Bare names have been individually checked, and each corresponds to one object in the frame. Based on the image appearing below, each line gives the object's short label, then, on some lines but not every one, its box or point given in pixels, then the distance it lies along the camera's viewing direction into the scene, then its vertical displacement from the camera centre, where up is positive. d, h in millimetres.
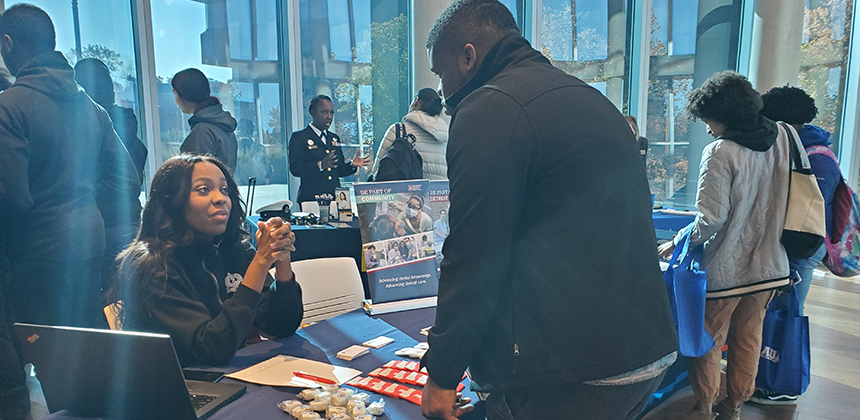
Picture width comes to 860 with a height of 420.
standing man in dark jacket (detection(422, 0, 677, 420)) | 976 -211
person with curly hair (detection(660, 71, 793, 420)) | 2338 -334
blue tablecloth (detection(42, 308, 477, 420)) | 1181 -623
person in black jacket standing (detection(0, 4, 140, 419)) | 1917 -130
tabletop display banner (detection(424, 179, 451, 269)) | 2127 -244
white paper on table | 1325 -601
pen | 1335 -596
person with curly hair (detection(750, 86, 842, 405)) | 2646 +83
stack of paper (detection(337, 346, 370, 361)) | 1517 -607
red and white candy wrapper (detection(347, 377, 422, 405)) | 1251 -603
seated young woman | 1418 -354
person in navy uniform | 4316 -13
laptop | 990 -443
